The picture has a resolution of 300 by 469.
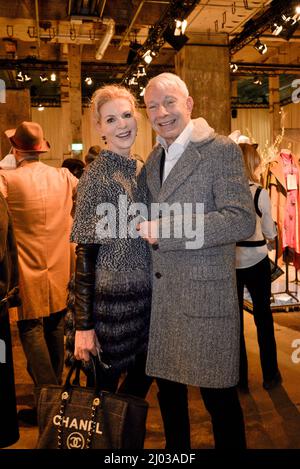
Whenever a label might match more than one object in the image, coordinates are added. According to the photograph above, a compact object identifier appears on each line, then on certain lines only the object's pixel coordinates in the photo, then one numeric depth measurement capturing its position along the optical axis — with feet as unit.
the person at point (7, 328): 7.72
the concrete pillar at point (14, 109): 45.52
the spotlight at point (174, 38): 22.74
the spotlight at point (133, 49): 29.50
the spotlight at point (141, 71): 32.30
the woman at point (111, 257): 5.99
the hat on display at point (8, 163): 9.86
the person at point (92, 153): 13.51
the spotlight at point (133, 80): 35.37
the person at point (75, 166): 14.99
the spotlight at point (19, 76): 37.16
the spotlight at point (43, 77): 37.59
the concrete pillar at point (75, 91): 37.93
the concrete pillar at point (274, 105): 53.78
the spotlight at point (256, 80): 46.42
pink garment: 18.73
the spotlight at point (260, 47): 26.96
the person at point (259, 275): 10.78
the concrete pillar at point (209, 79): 24.52
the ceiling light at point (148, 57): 27.30
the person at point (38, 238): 9.33
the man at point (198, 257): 5.68
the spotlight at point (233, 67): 34.11
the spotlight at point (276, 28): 22.71
